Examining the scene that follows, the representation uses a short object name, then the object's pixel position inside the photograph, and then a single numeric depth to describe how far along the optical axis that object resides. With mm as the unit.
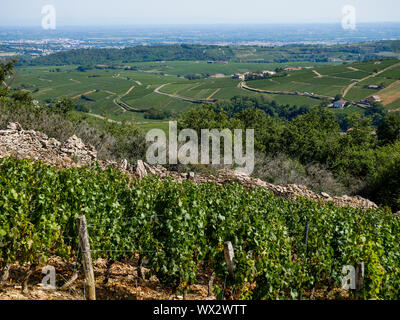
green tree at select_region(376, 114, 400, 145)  35000
